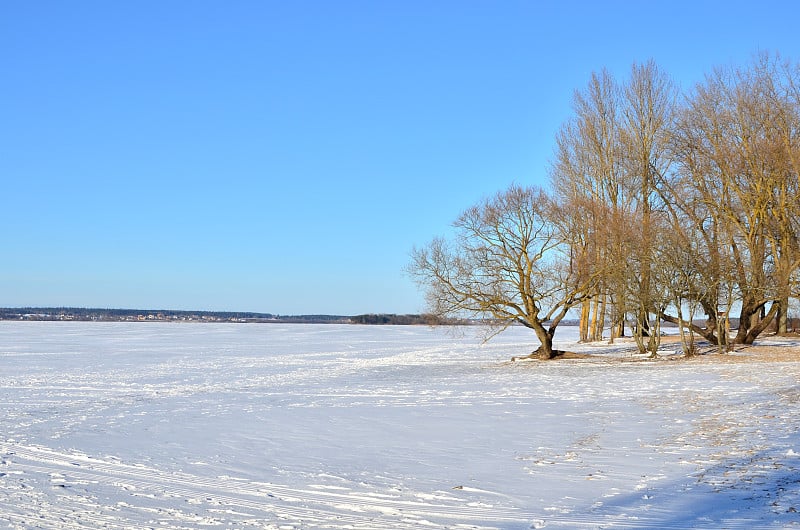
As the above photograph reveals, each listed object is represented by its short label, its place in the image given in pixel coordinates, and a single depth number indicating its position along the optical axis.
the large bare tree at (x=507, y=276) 30.25
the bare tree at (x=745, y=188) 28.84
